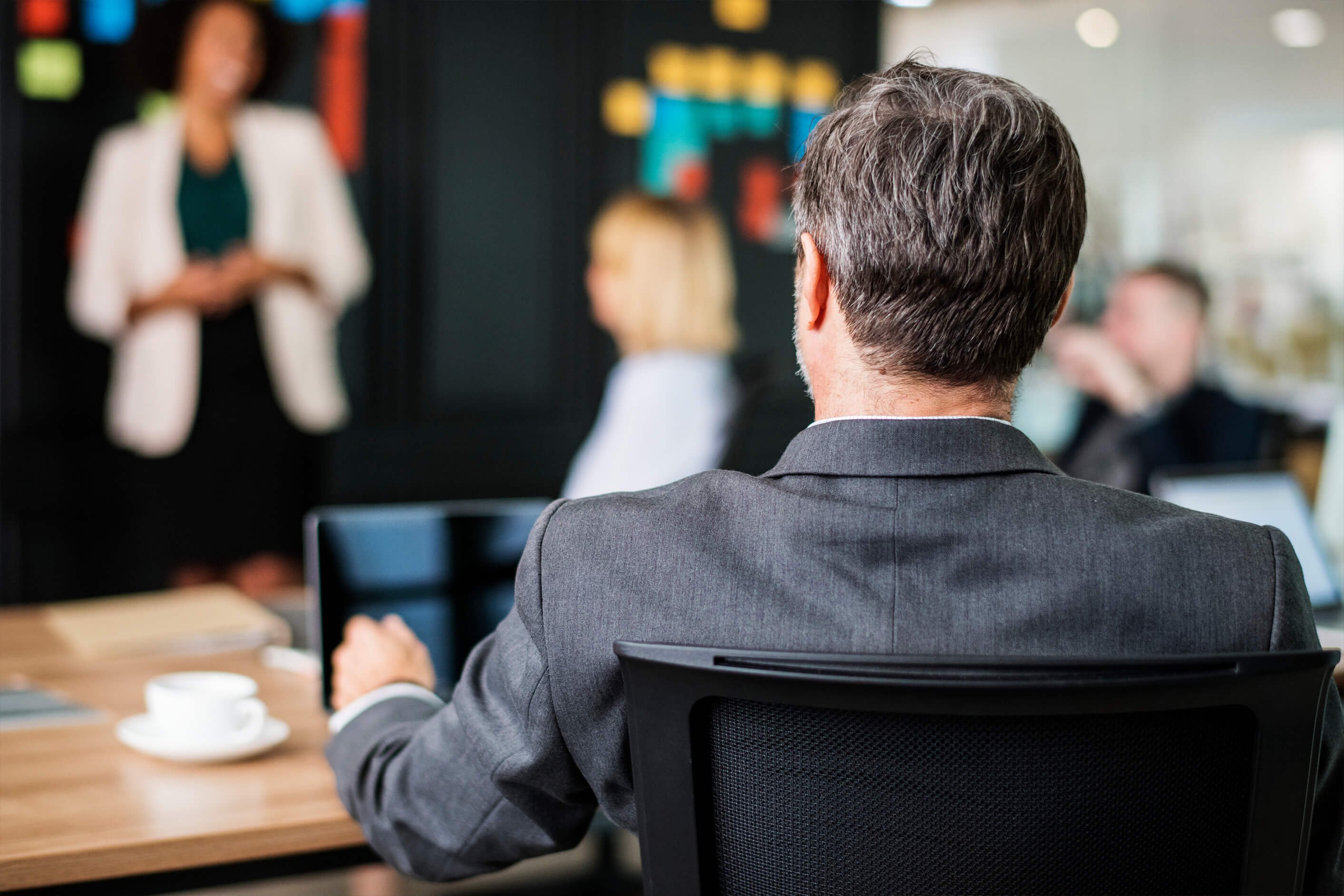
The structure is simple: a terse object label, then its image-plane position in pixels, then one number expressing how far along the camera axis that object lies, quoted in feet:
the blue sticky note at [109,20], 12.61
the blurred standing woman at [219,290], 12.63
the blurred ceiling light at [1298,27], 16.20
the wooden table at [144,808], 3.48
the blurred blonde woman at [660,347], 9.75
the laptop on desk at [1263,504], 6.95
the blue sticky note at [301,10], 13.57
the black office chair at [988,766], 2.24
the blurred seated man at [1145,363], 9.96
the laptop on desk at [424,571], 4.53
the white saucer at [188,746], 4.11
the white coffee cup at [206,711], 4.17
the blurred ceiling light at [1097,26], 17.26
